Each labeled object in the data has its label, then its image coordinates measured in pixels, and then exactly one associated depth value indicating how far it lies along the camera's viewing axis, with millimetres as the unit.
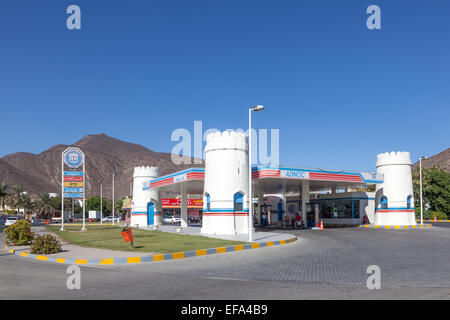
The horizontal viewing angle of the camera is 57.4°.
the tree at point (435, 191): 56594
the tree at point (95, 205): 109312
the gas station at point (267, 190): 27469
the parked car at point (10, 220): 53931
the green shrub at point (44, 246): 17281
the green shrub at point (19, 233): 21141
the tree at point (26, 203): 84500
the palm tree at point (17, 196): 83875
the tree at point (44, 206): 86625
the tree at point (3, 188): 72062
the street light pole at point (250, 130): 20762
